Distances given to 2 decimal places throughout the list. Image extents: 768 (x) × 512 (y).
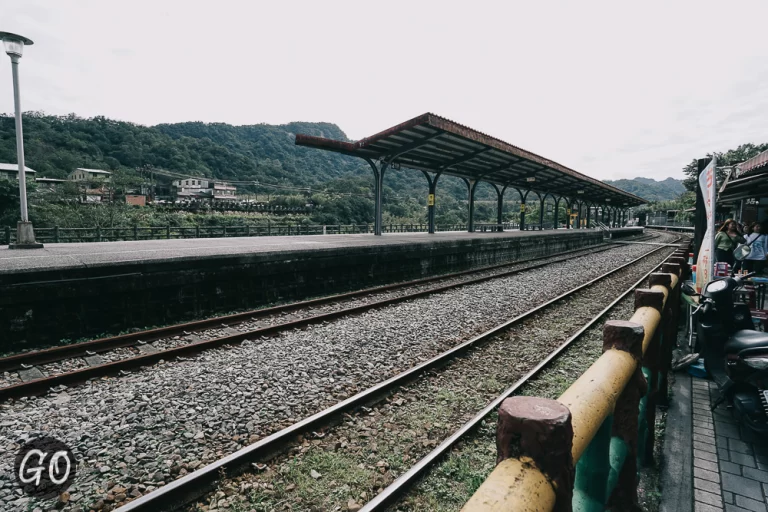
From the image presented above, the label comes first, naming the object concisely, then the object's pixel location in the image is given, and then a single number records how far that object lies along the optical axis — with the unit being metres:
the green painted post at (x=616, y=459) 1.72
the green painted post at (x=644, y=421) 2.50
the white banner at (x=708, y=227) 4.52
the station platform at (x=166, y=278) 6.02
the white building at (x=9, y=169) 50.31
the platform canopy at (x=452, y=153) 12.99
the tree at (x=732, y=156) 65.14
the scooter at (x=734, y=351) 3.13
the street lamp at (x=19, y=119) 8.91
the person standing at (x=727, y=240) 8.27
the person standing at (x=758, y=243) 8.60
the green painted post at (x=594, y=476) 1.44
